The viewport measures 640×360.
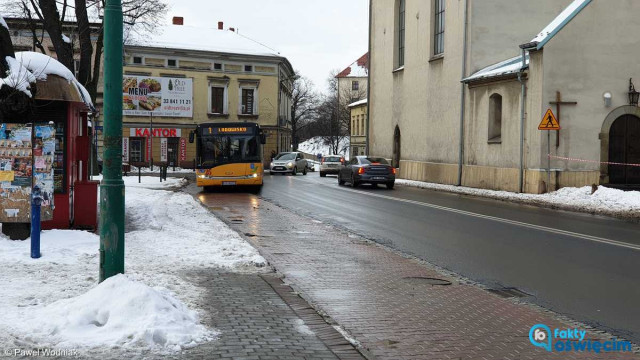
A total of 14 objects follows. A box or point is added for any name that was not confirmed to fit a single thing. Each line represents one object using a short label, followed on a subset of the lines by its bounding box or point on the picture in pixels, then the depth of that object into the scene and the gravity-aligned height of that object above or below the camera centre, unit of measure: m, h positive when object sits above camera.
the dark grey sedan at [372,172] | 28.53 -0.69
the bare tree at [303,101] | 98.25 +8.55
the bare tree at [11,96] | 9.46 +0.81
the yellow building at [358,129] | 83.44 +3.66
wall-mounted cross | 23.19 +2.05
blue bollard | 8.26 -0.96
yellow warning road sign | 21.73 +1.28
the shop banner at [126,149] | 53.58 +0.30
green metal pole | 6.26 -0.13
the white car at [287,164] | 47.00 -0.63
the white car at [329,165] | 45.53 -0.63
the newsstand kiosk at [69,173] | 10.75 -0.37
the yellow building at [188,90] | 54.22 +5.61
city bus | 26.03 -0.03
